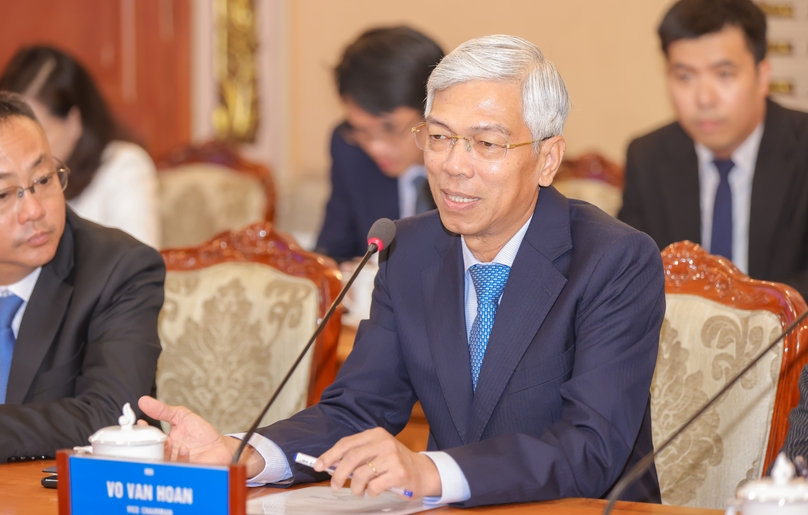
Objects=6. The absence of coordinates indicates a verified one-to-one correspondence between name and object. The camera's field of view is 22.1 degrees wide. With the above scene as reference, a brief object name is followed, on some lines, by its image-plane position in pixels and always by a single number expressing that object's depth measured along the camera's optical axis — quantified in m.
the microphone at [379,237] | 2.24
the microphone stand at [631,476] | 1.96
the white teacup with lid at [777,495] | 1.95
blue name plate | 1.99
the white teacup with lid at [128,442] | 2.08
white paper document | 2.13
